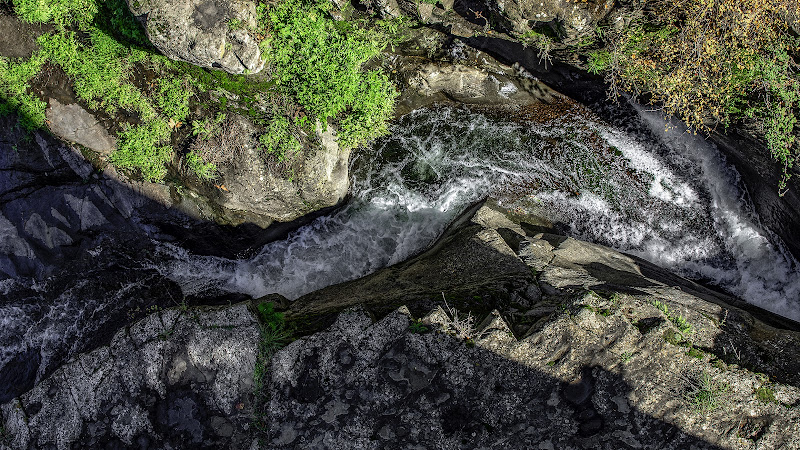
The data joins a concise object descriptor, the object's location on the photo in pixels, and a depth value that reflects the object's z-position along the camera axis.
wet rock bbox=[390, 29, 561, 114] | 8.73
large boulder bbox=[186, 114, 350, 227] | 7.98
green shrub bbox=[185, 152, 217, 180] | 7.98
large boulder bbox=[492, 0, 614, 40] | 6.78
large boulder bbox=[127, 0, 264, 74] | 6.83
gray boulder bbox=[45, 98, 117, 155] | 8.25
